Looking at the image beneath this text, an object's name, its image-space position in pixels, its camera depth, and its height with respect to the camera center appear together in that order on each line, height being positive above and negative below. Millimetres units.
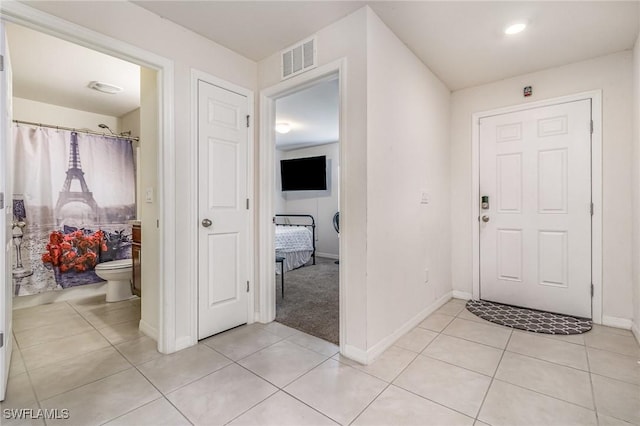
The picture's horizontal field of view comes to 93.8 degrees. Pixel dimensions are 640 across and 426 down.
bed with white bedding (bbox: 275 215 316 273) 4742 -592
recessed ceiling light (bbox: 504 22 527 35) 2137 +1310
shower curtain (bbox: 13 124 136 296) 3178 +60
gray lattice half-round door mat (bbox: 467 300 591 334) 2490 -996
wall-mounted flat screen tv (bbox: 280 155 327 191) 6125 +766
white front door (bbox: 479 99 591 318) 2711 -3
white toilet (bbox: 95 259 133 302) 3263 -742
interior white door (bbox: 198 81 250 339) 2301 -1
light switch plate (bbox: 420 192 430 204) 2725 +102
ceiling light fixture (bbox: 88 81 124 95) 3187 +1346
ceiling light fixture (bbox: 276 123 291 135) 4766 +1326
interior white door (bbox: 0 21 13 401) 1549 -27
